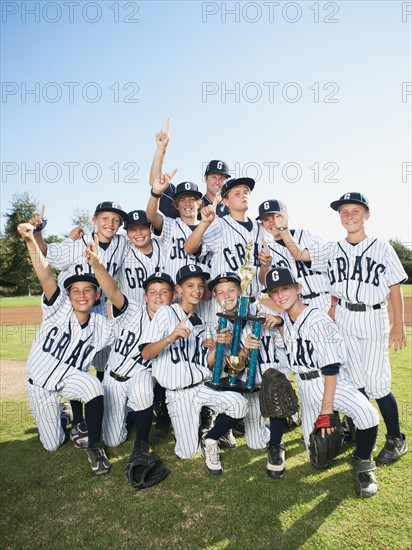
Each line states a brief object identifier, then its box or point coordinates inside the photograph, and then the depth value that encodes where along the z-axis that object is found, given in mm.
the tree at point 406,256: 38312
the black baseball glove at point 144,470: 3152
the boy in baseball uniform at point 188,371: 3488
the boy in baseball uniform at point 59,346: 3695
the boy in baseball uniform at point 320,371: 3082
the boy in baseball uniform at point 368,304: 3621
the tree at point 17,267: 38906
